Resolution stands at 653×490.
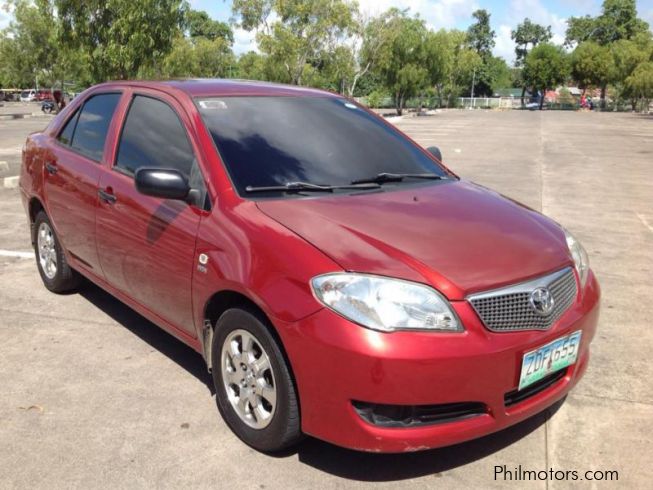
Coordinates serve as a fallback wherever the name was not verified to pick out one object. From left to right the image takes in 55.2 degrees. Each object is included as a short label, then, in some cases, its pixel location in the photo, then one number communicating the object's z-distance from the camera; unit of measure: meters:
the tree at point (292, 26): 29.11
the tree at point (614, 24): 92.75
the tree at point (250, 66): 31.22
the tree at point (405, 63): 42.12
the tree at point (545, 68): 80.94
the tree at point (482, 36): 106.81
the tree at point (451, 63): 49.09
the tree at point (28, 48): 36.06
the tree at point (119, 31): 17.22
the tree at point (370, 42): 36.00
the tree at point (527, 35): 110.50
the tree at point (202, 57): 37.40
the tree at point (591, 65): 73.69
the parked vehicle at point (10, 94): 69.46
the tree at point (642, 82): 50.88
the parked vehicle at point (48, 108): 42.44
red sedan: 2.40
